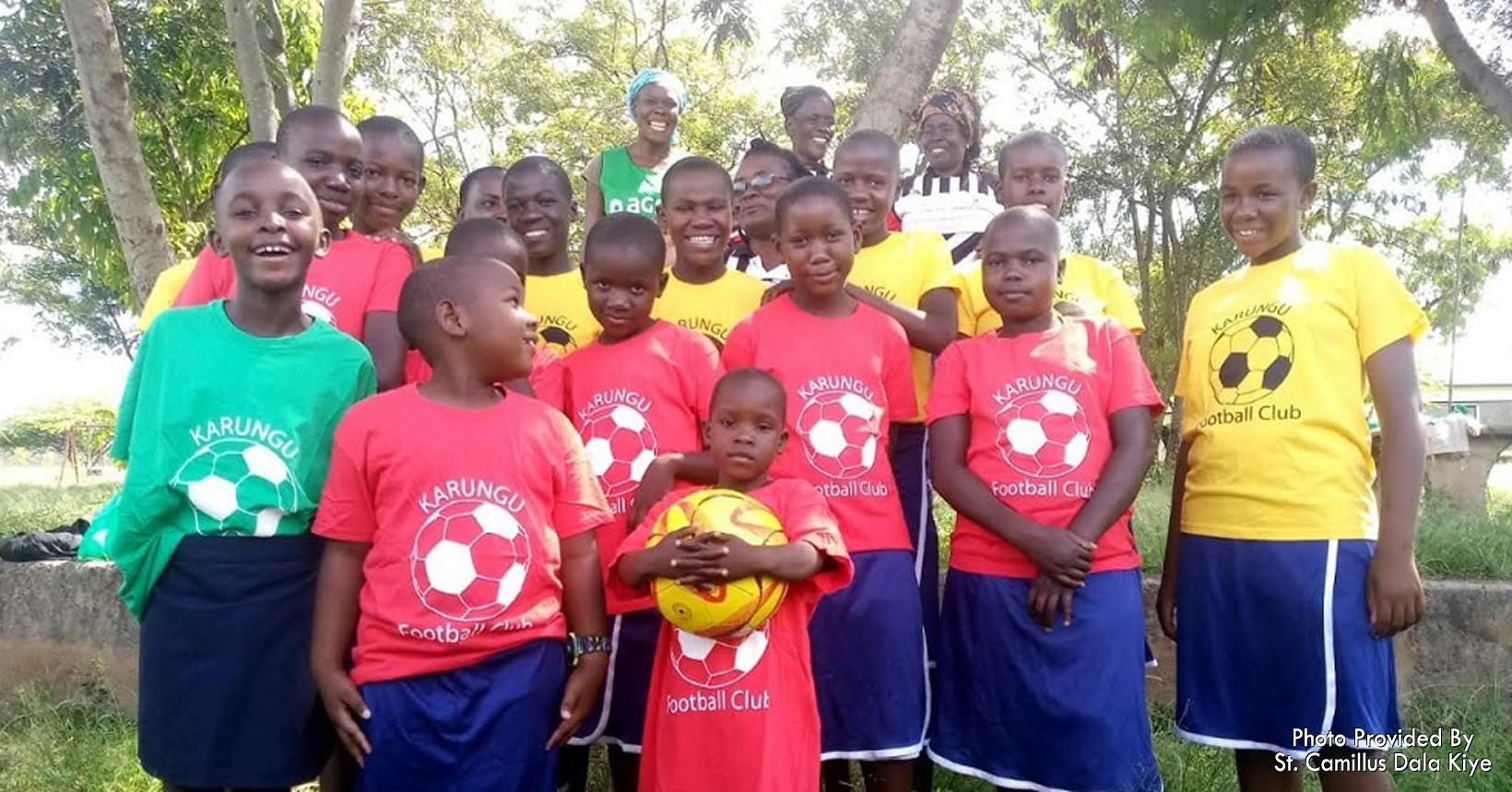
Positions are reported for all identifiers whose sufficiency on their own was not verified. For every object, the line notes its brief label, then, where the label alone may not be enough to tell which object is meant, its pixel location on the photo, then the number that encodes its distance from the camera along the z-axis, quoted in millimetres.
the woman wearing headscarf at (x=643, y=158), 4133
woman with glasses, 3355
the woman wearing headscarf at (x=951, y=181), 3600
